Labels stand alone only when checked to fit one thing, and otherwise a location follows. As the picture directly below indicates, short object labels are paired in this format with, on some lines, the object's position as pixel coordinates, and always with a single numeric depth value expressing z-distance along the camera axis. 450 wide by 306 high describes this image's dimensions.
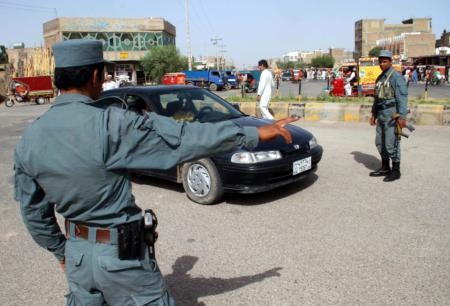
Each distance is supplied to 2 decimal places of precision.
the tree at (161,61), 58.22
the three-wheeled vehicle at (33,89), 26.08
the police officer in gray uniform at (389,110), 5.86
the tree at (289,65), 143.45
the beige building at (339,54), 156.62
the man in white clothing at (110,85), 14.84
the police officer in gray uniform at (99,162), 1.69
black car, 4.95
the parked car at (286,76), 65.19
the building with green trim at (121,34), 63.91
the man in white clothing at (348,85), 22.20
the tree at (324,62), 124.50
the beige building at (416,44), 104.44
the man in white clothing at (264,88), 10.16
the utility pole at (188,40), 43.97
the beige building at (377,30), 141.00
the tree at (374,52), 105.72
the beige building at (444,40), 104.81
